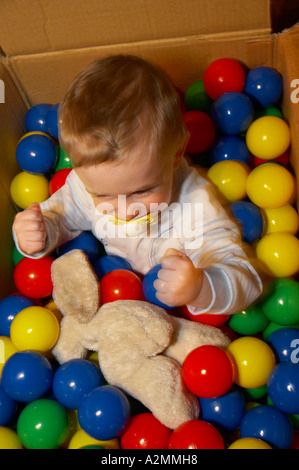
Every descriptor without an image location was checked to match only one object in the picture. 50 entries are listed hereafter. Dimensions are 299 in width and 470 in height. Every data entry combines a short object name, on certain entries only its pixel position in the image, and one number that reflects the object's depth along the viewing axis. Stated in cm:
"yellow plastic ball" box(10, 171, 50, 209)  130
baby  80
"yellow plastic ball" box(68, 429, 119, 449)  90
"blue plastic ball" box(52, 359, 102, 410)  95
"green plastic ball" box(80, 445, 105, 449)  86
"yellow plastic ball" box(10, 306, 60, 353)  101
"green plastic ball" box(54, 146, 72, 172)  137
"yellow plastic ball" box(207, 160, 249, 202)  124
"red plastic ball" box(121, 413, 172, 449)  88
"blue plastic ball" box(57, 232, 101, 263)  119
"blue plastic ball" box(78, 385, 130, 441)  86
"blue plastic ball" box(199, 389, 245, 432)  93
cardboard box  124
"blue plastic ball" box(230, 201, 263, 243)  117
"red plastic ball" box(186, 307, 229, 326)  102
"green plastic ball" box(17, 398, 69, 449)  90
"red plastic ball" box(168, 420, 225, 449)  82
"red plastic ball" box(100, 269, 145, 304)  105
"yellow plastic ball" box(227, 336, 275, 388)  96
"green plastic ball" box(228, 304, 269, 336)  107
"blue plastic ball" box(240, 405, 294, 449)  86
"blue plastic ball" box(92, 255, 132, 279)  115
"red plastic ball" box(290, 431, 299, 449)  90
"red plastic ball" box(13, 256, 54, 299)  113
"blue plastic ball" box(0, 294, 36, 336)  110
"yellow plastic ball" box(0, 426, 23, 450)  91
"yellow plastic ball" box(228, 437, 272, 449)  81
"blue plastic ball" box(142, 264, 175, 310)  104
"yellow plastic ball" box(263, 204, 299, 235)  122
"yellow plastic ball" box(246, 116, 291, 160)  126
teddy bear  90
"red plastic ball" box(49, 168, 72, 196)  129
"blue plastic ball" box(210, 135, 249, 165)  133
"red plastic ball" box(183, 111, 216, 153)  129
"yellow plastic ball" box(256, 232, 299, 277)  112
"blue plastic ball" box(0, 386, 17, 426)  97
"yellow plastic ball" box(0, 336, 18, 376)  105
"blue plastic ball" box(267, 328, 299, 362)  101
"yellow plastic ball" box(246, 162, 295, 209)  118
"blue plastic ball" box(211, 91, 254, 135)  130
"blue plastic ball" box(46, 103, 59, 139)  136
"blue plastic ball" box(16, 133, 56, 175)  131
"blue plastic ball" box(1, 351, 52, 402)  95
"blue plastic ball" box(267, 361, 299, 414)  88
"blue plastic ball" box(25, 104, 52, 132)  143
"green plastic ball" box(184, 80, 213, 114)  141
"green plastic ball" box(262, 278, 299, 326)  104
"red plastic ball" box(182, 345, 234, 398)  88
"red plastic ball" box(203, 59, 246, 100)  133
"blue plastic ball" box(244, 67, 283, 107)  134
